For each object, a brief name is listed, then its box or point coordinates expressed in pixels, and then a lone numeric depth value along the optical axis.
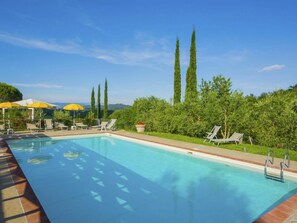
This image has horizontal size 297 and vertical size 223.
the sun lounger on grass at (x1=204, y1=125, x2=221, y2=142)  10.34
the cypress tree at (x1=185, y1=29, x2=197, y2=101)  17.09
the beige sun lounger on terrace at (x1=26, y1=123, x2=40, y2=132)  14.00
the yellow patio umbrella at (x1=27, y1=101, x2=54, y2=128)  14.19
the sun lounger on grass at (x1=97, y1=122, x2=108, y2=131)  16.22
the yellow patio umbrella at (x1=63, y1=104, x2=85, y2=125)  15.78
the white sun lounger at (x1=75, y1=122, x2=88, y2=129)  17.07
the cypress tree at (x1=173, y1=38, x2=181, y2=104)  18.20
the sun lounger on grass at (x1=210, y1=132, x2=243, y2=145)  9.83
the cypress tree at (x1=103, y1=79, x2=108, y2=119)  29.35
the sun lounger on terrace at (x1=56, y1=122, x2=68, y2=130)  15.85
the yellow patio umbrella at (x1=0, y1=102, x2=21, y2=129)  13.92
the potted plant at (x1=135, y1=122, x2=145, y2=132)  14.90
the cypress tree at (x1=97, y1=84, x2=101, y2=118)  30.78
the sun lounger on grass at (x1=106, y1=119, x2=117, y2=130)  16.15
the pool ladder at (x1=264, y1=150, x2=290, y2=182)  5.98
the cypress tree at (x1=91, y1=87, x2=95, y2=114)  32.34
